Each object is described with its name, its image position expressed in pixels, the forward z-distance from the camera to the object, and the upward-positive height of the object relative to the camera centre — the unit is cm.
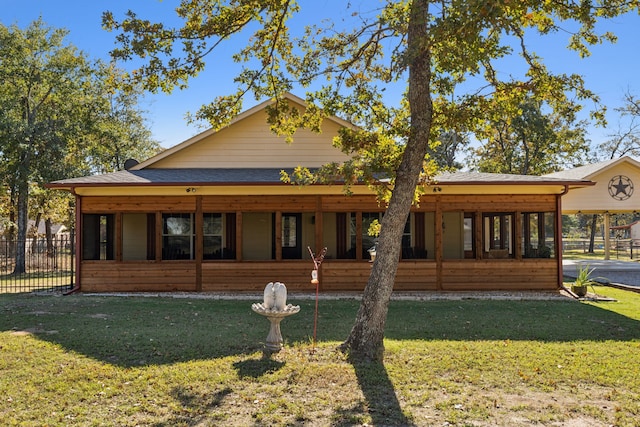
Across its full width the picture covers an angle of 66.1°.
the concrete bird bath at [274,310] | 674 -113
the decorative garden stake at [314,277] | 684 -68
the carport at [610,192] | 2217 +160
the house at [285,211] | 1267 +35
